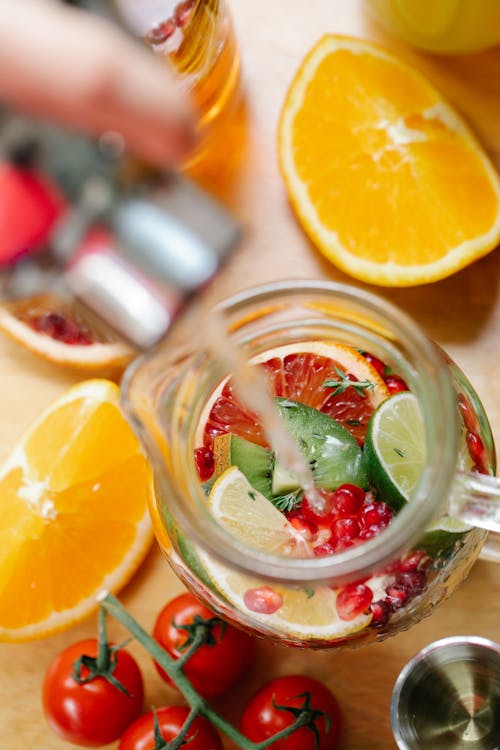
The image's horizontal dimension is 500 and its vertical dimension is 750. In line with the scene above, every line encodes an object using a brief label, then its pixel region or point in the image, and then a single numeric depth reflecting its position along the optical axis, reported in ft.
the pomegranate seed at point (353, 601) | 1.58
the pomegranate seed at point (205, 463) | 1.63
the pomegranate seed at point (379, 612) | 1.59
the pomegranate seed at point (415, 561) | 1.57
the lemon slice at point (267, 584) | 1.58
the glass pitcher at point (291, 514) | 1.48
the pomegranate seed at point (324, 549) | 1.56
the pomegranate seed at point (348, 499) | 1.58
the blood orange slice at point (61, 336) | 1.90
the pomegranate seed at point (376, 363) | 1.66
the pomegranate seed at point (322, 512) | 1.58
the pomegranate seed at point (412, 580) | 1.58
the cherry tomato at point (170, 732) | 1.81
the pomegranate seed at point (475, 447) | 1.62
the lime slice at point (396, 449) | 1.58
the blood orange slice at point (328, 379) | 1.65
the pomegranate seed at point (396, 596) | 1.59
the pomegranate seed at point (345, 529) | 1.57
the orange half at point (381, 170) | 1.86
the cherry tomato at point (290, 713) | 1.80
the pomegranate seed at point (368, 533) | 1.57
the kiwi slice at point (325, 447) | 1.59
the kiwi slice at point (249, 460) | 1.61
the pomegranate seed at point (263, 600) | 1.59
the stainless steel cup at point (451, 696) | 1.77
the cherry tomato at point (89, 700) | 1.82
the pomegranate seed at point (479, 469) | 1.61
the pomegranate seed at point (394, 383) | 1.66
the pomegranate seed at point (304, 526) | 1.59
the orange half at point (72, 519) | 1.87
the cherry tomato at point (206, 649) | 1.83
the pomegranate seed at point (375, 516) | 1.58
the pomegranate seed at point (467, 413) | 1.63
